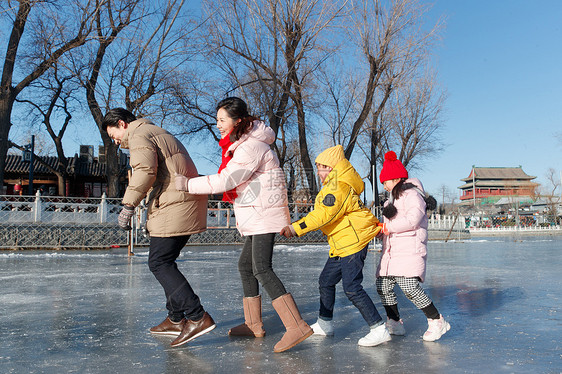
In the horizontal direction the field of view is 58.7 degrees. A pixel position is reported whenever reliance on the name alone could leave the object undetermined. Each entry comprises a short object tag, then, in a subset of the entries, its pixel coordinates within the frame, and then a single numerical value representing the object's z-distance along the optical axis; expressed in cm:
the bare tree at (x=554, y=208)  4766
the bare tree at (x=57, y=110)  1958
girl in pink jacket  311
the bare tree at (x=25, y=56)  1557
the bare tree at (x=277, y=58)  1808
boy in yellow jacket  295
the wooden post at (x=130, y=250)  964
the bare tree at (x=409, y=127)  2750
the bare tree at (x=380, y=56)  1986
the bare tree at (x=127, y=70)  1681
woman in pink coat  286
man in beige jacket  291
